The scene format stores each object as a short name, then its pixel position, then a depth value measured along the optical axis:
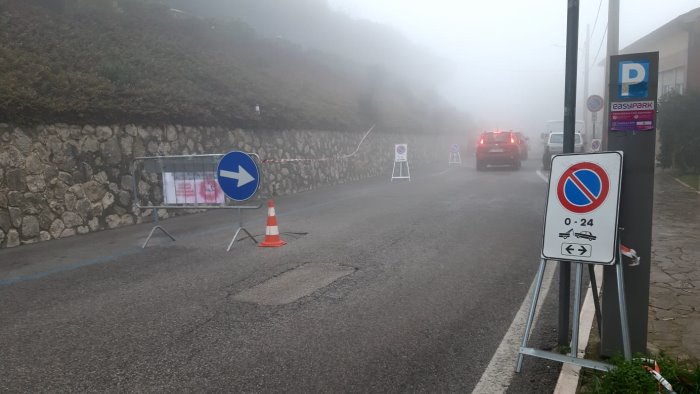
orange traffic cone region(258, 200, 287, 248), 8.09
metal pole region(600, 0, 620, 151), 17.33
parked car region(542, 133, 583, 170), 23.69
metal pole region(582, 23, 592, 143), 38.01
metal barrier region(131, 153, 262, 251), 8.82
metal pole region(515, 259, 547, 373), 3.55
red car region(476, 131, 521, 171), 23.62
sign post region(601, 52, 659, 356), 3.35
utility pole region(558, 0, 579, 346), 3.69
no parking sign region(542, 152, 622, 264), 3.36
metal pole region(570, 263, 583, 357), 3.47
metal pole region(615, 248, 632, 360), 3.29
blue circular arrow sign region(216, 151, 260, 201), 8.22
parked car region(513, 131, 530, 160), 31.50
